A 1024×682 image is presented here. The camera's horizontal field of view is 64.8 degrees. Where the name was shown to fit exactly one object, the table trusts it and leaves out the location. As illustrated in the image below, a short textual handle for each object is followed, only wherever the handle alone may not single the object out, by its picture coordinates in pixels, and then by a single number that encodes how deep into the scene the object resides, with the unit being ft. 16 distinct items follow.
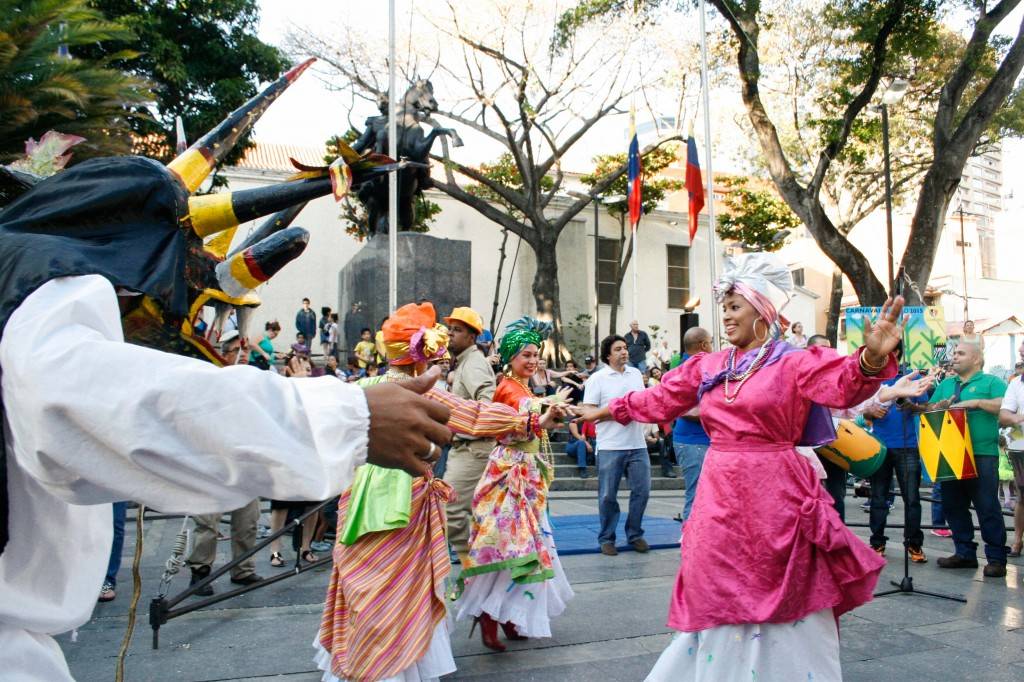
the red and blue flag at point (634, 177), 55.72
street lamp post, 47.93
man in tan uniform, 17.25
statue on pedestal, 43.83
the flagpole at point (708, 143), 49.36
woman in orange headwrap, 12.73
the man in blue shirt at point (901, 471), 24.02
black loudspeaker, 44.37
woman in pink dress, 10.93
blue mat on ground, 26.63
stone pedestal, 42.60
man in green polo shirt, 22.90
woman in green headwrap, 16.52
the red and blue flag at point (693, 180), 51.55
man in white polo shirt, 26.68
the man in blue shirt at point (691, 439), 24.16
